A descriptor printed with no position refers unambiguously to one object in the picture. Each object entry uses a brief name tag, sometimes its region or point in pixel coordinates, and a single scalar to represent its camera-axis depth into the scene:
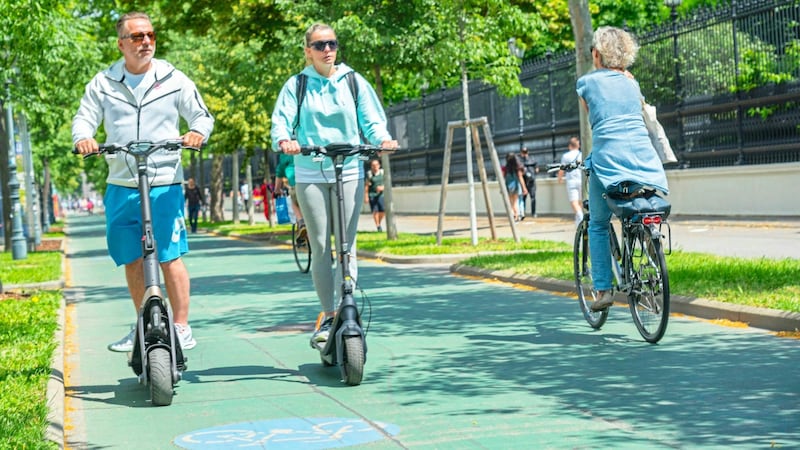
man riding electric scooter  7.28
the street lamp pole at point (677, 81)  24.21
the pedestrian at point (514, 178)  29.02
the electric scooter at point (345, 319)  7.16
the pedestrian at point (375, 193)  28.89
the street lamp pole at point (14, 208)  24.08
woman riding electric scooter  7.71
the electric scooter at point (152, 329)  6.74
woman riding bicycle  8.34
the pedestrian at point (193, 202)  42.06
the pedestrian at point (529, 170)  31.16
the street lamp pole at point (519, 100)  31.20
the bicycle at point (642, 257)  8.00
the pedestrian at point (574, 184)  22.48
